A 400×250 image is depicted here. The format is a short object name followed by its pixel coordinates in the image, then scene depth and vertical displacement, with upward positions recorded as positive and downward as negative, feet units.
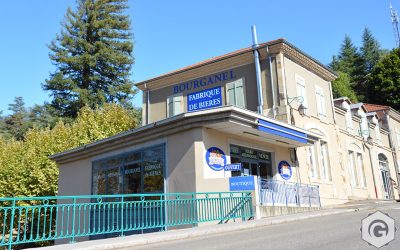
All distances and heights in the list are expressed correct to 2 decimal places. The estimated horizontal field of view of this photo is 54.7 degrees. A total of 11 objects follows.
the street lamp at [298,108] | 62.54 +15.87
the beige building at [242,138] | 46.50 +9.78
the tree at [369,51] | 214.48 +85.37
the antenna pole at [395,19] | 130.46 +60.44
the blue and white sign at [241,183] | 43.75 +2.83
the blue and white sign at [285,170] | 57.57 +5.48
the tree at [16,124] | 211.47 +57.25
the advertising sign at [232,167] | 45.60 +4.92
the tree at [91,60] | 127.54 +51.38
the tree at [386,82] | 149.69 +46.89
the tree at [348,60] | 207.72 +78.55
